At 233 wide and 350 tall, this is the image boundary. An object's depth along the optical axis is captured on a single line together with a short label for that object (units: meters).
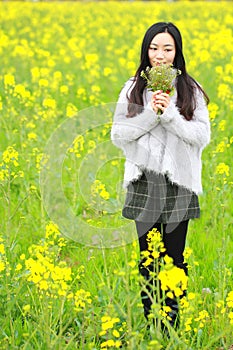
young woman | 4.93
